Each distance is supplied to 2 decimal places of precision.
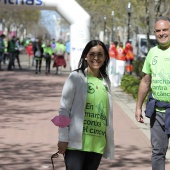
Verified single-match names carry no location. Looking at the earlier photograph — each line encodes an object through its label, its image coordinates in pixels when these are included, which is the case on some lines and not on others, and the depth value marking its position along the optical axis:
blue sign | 23.26
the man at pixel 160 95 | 5.67
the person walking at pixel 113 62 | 21.22
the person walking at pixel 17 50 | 29.94
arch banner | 22.92
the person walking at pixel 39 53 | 27.08
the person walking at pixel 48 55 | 27.03
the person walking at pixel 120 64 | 20.20
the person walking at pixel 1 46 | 28.29
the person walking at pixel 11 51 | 28.84
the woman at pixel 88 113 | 4.67
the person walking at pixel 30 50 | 35.44
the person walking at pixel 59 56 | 27.23
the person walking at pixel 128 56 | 23.28
